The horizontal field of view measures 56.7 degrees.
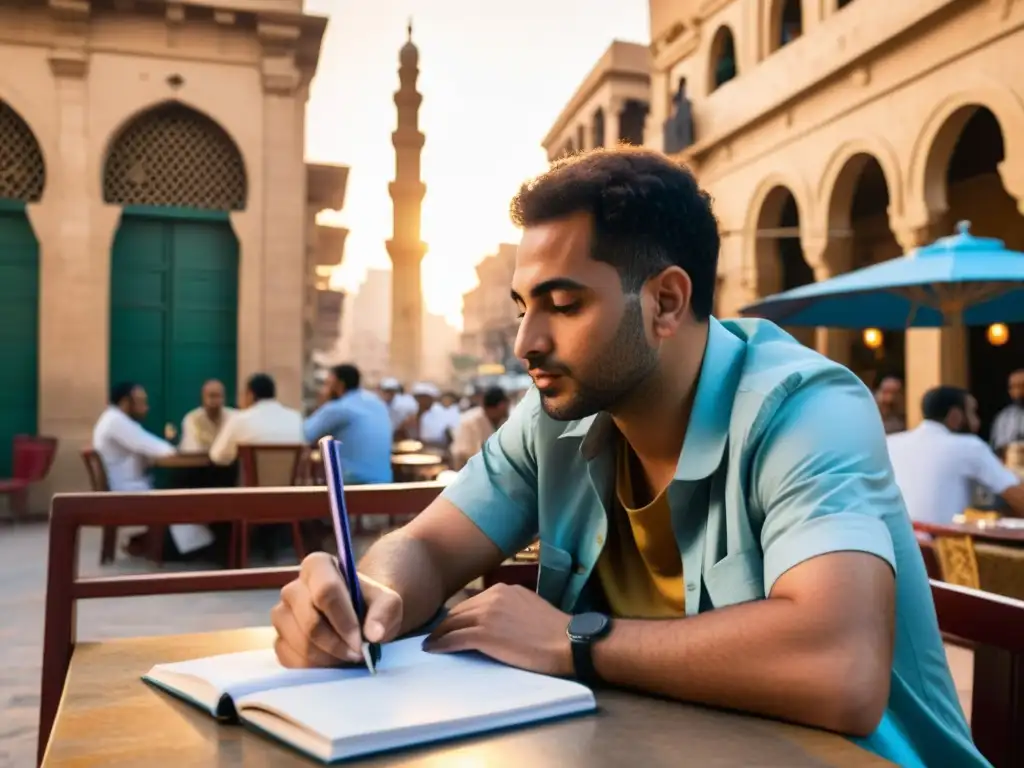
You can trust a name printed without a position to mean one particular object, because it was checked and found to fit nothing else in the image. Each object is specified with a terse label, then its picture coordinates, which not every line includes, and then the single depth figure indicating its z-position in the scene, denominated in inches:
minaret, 1177.4
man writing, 47.2
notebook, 40.6
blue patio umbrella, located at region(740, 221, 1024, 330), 261.4
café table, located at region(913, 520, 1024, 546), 169.6
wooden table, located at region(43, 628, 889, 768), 40.1
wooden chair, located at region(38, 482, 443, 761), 71.7
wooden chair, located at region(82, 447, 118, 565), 296.5
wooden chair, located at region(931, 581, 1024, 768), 58.1
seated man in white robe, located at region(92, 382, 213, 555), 306.8
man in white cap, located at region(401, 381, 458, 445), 577.0
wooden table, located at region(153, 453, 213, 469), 295.7
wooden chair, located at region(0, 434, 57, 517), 408.2
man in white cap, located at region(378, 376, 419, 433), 571.8
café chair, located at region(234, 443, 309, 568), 289.4
